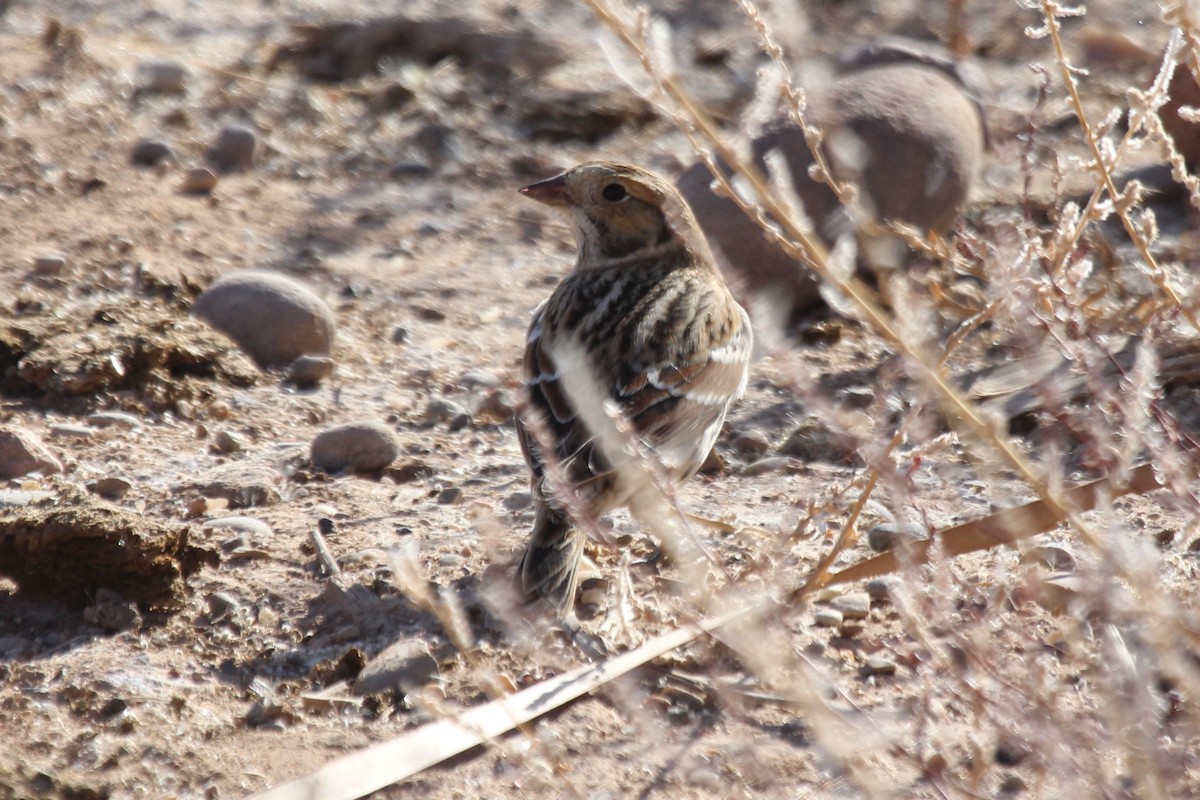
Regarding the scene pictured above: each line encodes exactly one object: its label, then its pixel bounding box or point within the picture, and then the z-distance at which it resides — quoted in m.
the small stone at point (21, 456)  10.05
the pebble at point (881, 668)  8.40
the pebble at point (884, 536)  9.41
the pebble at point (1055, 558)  9.09
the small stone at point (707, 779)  7.26
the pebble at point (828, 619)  8.88
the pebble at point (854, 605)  8.97
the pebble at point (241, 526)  9.57
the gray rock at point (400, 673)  8.05
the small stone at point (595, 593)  9.13
